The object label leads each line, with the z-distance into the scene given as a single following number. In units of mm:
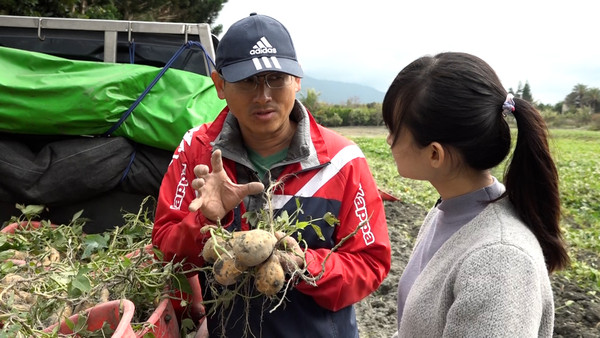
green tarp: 2770
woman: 1146
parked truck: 2781
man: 1761
